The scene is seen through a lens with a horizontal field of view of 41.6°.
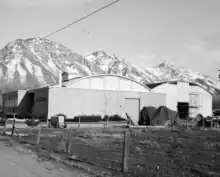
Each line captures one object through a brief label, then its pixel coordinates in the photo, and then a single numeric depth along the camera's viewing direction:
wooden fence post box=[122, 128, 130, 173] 8.98
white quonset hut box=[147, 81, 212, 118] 51.44
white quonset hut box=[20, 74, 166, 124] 38.38
